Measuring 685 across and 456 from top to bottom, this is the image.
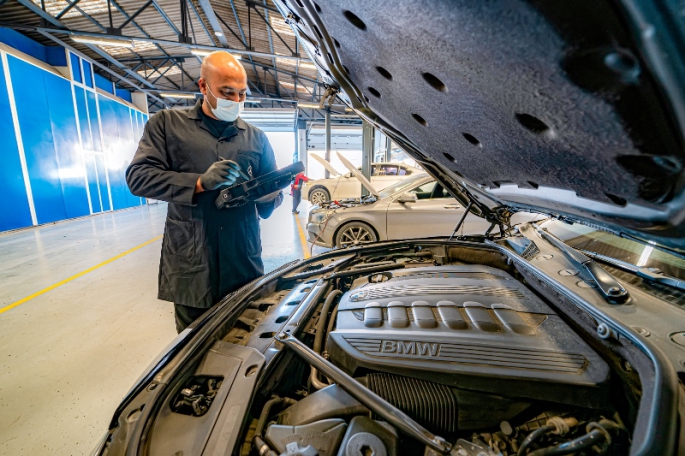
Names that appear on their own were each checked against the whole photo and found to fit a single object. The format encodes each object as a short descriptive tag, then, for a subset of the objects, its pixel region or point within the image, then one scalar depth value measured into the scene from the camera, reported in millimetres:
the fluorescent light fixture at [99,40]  6027
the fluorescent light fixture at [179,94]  10411
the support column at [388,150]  13312
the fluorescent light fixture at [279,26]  7016
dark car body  378
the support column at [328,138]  11164
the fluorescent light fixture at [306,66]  9047
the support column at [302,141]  17516
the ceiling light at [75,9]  5785
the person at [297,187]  7159
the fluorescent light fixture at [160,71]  10172
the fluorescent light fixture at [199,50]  6479
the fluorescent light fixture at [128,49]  8144
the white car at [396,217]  3715
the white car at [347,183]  8602
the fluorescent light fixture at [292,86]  12328
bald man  1420
